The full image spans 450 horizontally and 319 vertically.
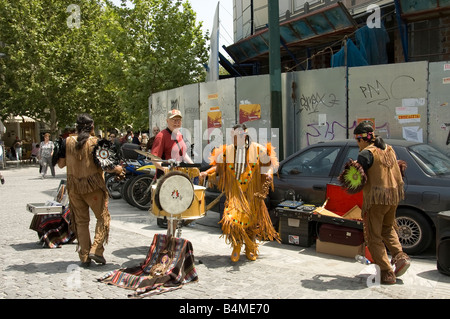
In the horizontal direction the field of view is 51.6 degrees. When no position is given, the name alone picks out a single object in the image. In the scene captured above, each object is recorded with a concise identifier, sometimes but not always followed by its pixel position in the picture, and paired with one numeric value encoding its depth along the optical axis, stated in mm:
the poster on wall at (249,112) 11352
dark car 6285
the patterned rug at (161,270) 5086
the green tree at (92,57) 20516
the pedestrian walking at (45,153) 18359
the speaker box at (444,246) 5469
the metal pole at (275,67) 9148
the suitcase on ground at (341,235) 6387
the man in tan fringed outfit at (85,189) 5820
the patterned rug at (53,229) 7062
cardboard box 6398
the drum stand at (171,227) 5551
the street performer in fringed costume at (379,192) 5094
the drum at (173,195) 5367
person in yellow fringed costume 6172
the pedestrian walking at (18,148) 29898
